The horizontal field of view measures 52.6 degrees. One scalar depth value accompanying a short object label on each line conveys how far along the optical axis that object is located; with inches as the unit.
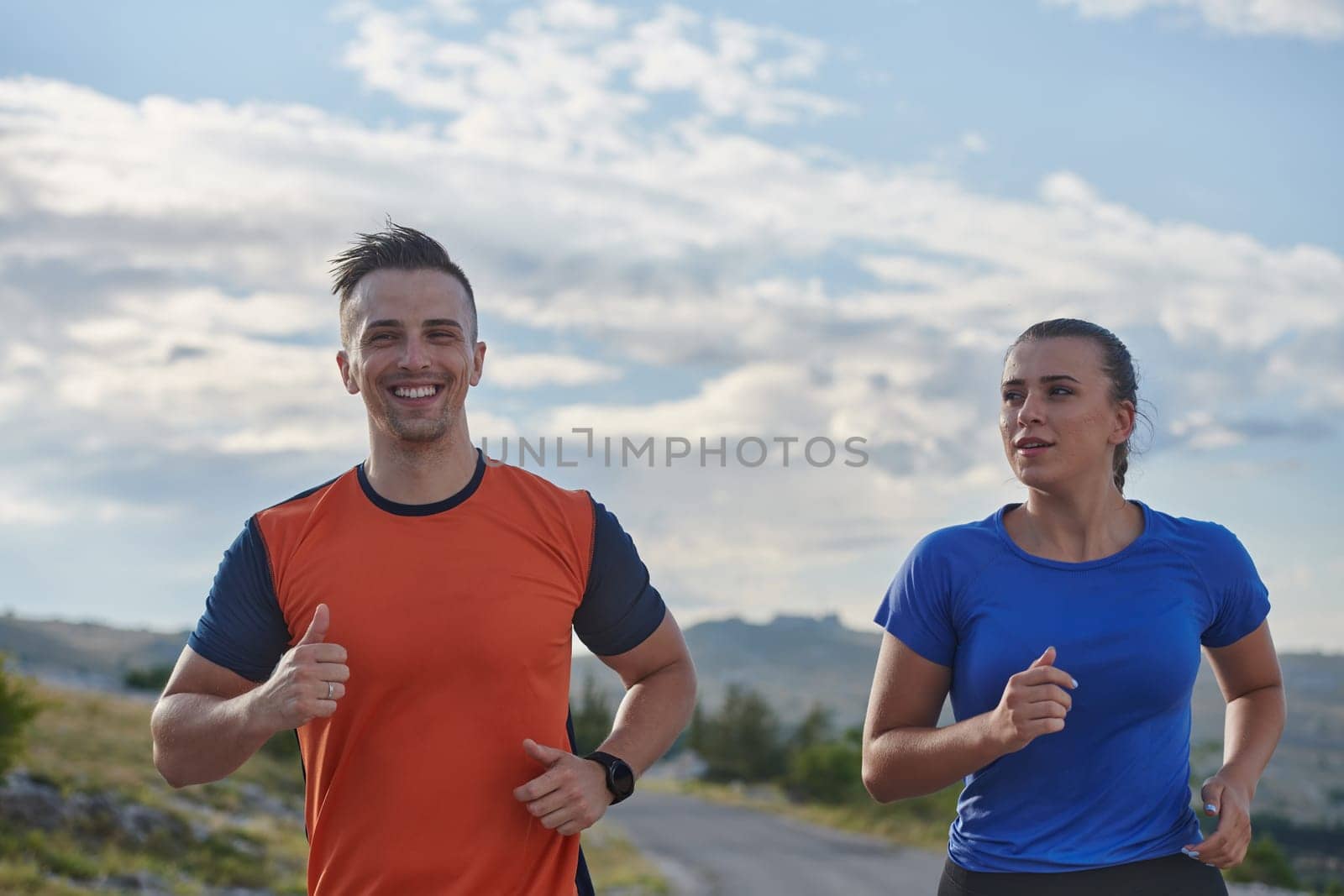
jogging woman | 159.0
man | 148.2
